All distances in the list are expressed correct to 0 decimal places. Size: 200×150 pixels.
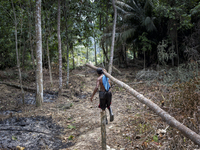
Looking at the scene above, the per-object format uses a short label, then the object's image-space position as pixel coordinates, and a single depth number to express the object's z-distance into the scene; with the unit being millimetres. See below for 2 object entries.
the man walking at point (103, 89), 4497
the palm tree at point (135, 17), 12680
